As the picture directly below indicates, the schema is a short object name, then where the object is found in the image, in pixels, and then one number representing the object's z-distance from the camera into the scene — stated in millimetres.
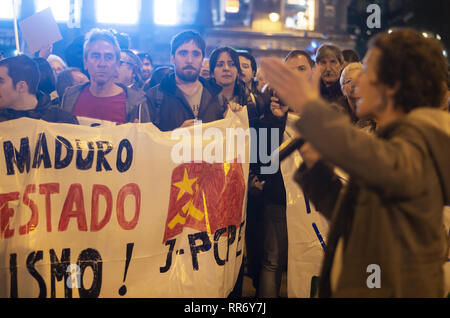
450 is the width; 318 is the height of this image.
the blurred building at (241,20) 18125
